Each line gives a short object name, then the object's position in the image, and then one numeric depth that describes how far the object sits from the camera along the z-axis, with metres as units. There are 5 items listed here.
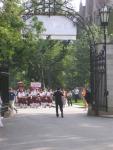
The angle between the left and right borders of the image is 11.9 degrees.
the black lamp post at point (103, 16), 29.46
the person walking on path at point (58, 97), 30.57
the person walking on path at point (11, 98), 34.65
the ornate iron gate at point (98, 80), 31.16
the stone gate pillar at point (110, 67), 30.90
